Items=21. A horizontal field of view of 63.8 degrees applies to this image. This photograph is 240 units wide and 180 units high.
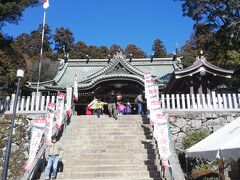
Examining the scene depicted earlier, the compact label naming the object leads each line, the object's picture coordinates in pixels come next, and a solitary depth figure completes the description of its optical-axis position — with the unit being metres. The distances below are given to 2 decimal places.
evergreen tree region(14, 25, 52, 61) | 31.35
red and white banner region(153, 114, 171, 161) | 5.79
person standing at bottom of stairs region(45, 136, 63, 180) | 6.00
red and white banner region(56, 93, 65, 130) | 7.89
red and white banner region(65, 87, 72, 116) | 9.30
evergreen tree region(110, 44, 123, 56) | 33.33
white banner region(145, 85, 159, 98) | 7.79
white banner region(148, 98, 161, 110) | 7.50
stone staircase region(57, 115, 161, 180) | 6.26
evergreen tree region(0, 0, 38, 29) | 8.94
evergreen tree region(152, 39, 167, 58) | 33.93
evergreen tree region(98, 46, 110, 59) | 32.58
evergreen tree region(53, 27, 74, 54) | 35.06
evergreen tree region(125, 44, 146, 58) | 32.88
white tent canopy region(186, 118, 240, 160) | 3.51
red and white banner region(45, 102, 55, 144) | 7.03
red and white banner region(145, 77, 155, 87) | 8.08
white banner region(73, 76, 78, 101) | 11.84
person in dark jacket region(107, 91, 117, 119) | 9.43
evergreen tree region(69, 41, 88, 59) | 32.36
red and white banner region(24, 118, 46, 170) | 6.18
